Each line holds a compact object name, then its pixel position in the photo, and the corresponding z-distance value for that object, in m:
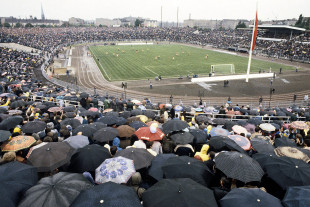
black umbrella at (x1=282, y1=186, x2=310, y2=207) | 4.72
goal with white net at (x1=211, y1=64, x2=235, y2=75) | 43.63
